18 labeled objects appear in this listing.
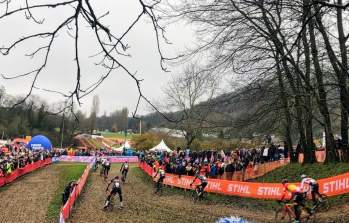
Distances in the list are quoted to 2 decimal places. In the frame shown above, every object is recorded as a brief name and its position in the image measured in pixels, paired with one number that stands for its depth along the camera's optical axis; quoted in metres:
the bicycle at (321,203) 18.92
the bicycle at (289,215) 17.91
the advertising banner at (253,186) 19.56
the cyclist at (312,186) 17.86
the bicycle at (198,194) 25.62
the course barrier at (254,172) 29.06
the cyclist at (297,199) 17.69
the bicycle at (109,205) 23.35
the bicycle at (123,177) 35.81
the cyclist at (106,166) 37.81
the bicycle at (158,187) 29.58
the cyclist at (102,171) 38.99
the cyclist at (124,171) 35.84
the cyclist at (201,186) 25.53
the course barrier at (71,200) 18.32
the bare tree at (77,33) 3.50
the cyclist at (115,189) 23.39
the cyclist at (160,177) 29.02
